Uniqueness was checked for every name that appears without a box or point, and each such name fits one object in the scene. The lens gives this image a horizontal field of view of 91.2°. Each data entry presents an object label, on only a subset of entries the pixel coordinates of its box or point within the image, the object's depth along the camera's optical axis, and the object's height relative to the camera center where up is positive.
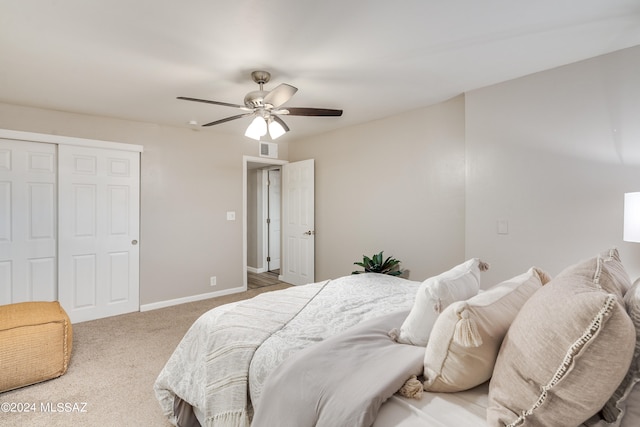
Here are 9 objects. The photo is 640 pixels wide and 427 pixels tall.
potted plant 3.57 -0.57
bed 0.79 -0.55
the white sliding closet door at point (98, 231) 3.53 -0.19
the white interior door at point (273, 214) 6.41 +0.03
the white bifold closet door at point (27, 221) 3.24 -0.06
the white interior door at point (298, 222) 4.79 -0.11
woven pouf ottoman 2.20 -0.96
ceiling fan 2.46 +0.86
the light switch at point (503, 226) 2.75 -0.10
